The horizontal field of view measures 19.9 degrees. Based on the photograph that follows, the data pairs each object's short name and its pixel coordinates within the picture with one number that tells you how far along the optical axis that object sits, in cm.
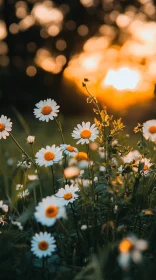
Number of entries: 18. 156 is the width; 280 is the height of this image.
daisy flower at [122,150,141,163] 74
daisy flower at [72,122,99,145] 69
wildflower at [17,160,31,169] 75
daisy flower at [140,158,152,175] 69
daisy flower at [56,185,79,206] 65
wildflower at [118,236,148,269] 36
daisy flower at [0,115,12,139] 70
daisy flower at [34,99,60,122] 72
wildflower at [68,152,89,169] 74
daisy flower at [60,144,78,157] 68
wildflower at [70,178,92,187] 80
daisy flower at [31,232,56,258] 59
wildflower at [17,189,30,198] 78
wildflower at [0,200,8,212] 72
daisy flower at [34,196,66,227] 51
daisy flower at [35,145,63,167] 66
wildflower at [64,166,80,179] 57
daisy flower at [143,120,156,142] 66
